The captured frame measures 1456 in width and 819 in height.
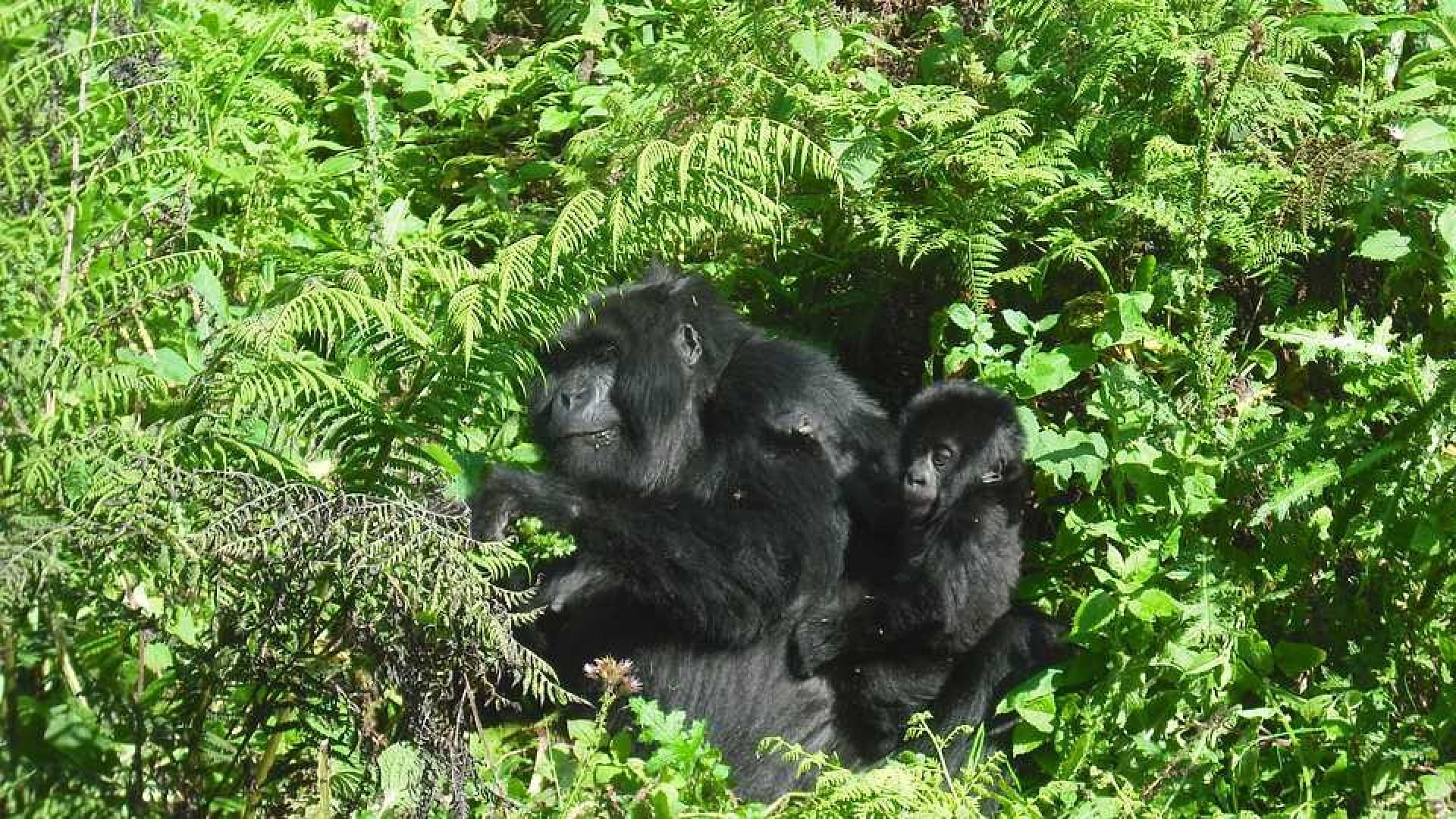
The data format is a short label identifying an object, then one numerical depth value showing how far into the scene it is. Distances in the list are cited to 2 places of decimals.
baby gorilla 9.15
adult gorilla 9.12
